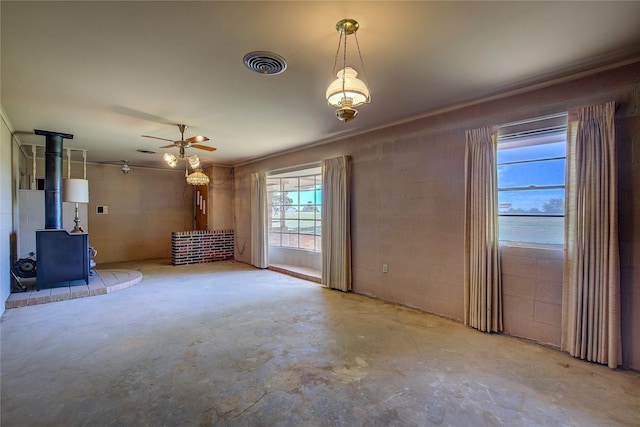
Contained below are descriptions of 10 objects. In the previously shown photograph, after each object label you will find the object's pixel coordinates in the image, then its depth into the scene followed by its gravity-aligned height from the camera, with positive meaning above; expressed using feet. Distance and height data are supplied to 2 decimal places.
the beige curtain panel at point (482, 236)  10.55 -0.93
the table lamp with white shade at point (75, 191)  16.25 +1.05
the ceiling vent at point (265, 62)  7.75 +3.97
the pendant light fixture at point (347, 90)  6.43 +2.57
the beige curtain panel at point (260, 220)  22.38 -0.73
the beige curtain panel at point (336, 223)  16.03 -0.70
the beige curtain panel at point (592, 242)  8.20 -0.88
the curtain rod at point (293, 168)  18.42 +2.81
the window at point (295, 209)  22.18 +0.11
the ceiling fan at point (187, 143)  13.23 +3.08
